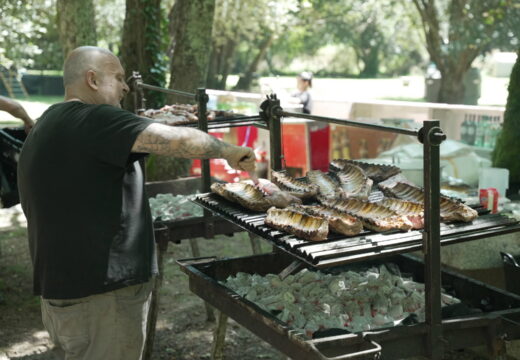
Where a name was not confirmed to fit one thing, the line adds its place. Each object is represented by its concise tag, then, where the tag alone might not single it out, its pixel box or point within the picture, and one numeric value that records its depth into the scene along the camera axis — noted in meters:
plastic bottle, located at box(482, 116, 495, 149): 10.26
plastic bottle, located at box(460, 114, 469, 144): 10.35
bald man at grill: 2.88
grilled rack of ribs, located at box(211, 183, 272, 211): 3.63
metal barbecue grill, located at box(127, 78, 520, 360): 2.80
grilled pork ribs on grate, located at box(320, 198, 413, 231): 3.12
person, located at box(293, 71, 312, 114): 11.92
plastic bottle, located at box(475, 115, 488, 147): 10.28
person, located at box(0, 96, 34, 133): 5.09
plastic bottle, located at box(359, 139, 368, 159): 10.75
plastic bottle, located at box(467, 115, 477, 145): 10.31
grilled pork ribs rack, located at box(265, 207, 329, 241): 3.00
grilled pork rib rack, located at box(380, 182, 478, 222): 3.23
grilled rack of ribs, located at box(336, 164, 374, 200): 3.72
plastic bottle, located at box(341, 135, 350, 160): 10.91
